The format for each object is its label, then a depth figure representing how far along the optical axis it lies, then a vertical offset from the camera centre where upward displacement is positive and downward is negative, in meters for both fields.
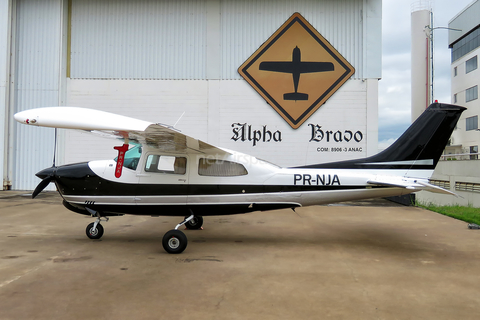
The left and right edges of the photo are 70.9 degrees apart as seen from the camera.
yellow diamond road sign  13.83 +3.78
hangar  13.85 +3.61
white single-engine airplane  6.53 -0.40
